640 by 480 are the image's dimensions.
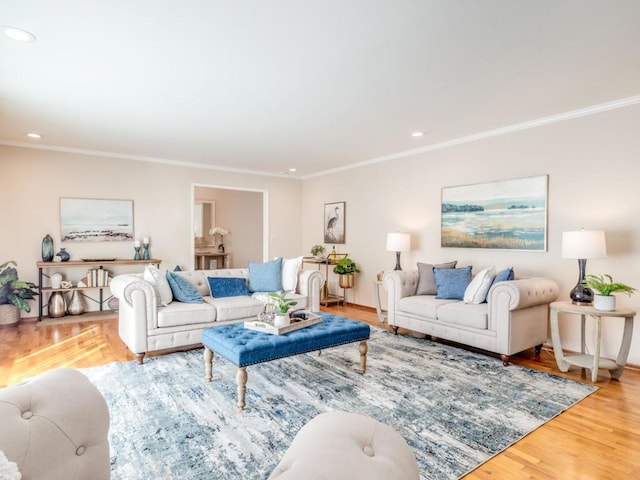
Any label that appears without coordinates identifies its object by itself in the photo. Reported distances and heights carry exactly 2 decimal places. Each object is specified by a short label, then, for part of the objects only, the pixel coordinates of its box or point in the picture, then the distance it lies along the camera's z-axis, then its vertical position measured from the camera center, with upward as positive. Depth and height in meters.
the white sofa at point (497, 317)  3.55 -0.86
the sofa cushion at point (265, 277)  4.80 -0.57
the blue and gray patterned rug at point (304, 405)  2.09 -1.26
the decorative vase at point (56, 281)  5.35 -0.70
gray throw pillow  4.73 -0.57
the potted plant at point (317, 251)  7.22 -0.33
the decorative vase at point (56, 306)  5.34 -1.07
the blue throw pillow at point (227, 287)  4.48 -0.65
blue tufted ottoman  2.63 -0.84
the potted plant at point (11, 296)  4.94 -0.86
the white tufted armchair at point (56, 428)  0.94 -0.55
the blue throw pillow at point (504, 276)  3.92 -0.43
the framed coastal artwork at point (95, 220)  5.59 +0.21
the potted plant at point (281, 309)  3.06 -0.64
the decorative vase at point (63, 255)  5.45 -0.33
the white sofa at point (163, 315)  3.62 -0.86
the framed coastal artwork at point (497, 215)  4.16 +0.26
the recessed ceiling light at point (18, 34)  2.33 +1.28
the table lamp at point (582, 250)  3.34 -0.13
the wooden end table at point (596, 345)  3.20 -0.97
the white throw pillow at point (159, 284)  3.87 -0.54
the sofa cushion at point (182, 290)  4.08 -0.63
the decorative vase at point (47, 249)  5.34 -0.24
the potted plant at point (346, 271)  6.33 -0.63
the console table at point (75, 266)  5.19 -0.49
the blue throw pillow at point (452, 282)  4.37 -0.56
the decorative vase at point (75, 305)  5.48 -1.08
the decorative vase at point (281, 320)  3.05 -0.72
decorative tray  2.99 -0.77
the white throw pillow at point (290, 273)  4.89 -0.52
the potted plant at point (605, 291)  3.17 -0.48
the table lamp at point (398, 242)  5.24 -0.10
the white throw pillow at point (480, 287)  4.02 -0.56
